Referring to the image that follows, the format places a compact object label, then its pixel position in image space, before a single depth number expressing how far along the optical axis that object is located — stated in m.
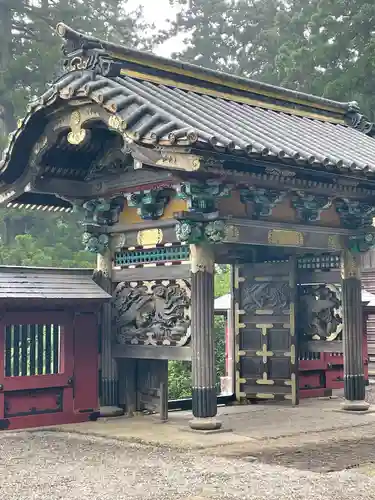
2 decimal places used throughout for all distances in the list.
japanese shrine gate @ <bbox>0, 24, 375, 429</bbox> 9.50
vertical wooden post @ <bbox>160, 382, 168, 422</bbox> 10.80
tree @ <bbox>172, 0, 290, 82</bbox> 34.88
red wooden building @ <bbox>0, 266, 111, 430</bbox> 10.28
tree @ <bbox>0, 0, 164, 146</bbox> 24.14
